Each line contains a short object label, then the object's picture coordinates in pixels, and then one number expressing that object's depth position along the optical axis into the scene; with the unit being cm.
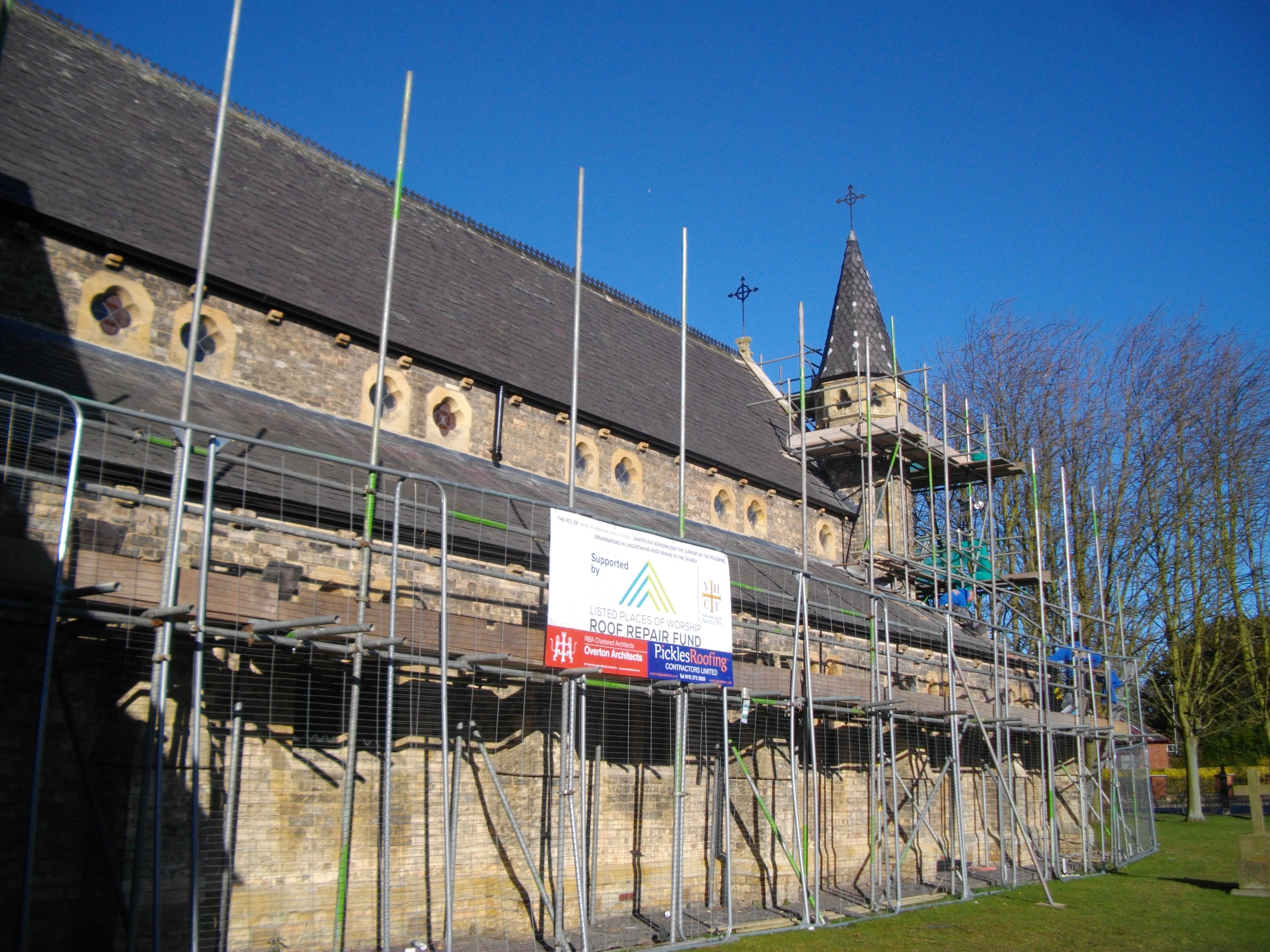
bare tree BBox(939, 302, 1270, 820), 2795
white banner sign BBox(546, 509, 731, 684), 1060
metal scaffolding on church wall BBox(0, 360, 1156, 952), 847
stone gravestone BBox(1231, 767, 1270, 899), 1510
